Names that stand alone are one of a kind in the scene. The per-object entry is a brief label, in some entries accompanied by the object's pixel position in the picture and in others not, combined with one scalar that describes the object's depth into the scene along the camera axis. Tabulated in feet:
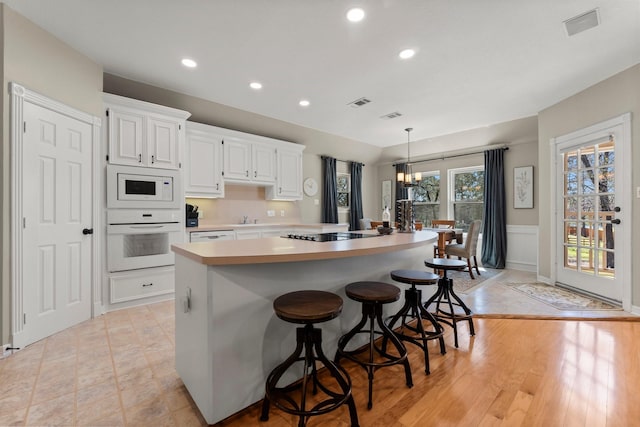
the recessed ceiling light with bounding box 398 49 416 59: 8.85
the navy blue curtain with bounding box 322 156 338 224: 19.84
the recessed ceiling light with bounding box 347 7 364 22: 7.07
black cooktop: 7.43
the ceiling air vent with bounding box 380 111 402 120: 14.57
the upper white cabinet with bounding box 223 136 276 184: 14.21
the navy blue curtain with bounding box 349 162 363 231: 21.70
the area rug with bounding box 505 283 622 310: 10.35
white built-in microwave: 9.94
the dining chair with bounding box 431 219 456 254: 18.35
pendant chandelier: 14.18
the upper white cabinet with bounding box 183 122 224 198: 12.84
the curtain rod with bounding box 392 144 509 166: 16.91
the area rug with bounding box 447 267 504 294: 12.81
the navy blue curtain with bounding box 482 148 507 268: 17.13
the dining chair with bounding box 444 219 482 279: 14.34
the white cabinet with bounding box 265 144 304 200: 16.37
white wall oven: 9.98
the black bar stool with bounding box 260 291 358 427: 4.45
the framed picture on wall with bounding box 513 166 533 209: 16.21
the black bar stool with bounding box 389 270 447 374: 6.73
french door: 10.32
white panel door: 7.61
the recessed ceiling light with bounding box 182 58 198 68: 9.46
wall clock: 18.95
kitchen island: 4.66
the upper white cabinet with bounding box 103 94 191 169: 10.03
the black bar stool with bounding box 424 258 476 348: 7.99
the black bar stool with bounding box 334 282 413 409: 5.52
